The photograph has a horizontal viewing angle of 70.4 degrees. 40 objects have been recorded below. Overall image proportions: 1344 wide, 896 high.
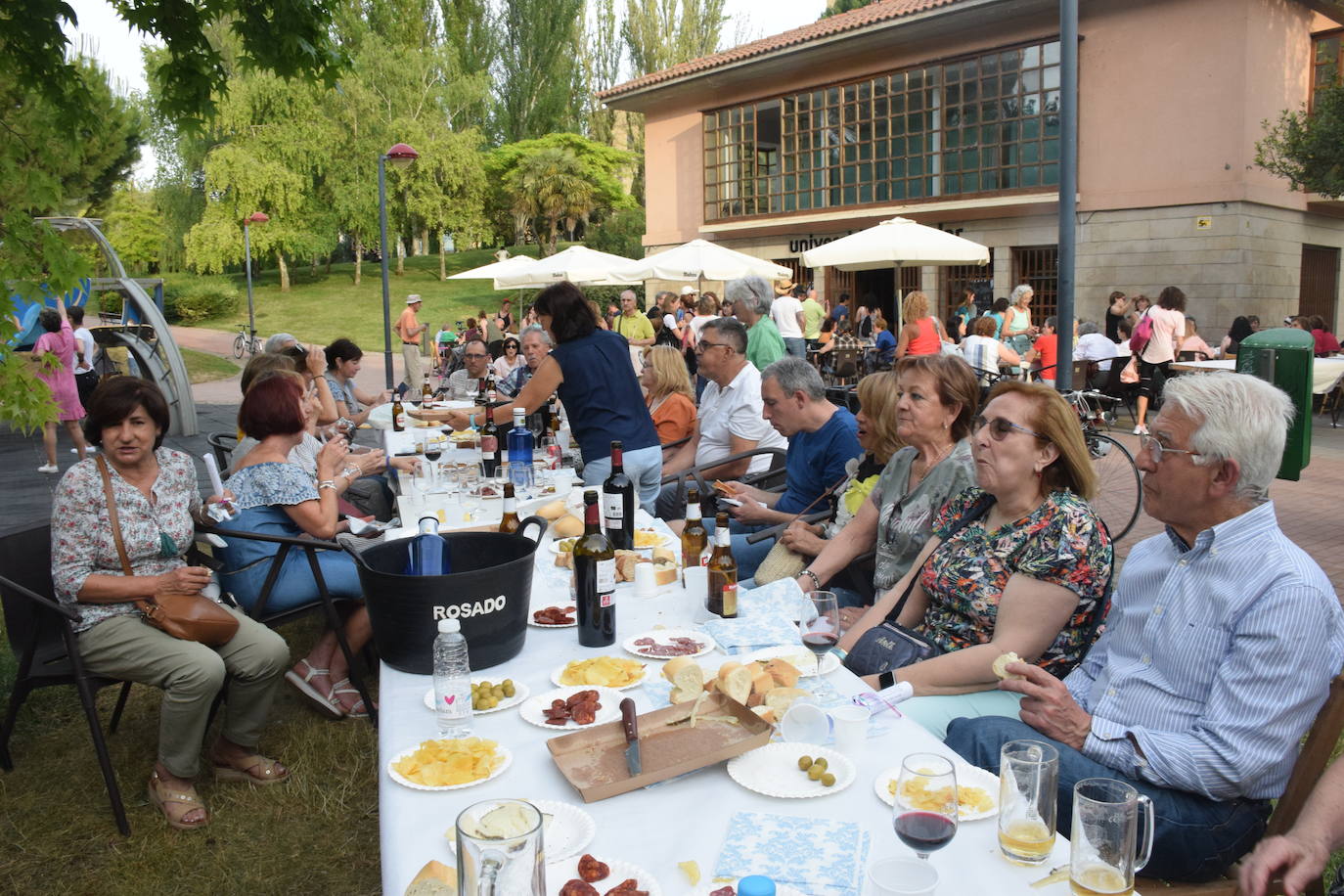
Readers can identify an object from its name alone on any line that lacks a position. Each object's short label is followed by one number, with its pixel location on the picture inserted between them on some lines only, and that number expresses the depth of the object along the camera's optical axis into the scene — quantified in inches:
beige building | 647.1
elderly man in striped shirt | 79.4
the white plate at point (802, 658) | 91.4
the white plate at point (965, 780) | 69.5
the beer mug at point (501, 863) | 47.3
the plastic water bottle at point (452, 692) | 81.4
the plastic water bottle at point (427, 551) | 96.5
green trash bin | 215.6
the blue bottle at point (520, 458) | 181.2
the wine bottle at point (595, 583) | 97.7
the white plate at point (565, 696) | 82.6
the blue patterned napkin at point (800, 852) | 59.6
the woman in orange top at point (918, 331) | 416.8
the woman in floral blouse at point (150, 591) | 130.3
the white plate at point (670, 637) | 98.1
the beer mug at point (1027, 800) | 61.0
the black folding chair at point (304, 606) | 147.6
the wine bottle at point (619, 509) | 133.1
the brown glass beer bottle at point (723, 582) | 106.9
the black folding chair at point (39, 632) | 128.6
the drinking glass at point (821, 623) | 90.2
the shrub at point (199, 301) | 1396.4
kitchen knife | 70.5
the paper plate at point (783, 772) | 69.9
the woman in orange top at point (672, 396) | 257.1
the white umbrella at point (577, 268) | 631.8
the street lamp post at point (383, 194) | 516.7
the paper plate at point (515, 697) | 85.8
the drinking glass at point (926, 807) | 57.4
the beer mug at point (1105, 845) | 56.4
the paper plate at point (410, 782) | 72.9
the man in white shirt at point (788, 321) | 499.5
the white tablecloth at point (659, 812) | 61.5
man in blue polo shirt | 171.3
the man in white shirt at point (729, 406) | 223.6
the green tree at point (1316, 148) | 549.6
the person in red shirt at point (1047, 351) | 458.6
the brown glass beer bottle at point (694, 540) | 129.0
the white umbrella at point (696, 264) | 609.3
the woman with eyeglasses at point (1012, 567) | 103.3
